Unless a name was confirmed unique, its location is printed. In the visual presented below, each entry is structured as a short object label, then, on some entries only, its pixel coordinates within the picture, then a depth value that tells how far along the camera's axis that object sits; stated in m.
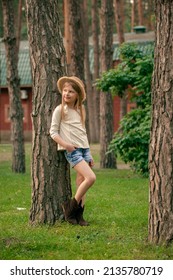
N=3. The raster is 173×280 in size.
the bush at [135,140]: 21.12
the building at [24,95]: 56.16
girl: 11.51
